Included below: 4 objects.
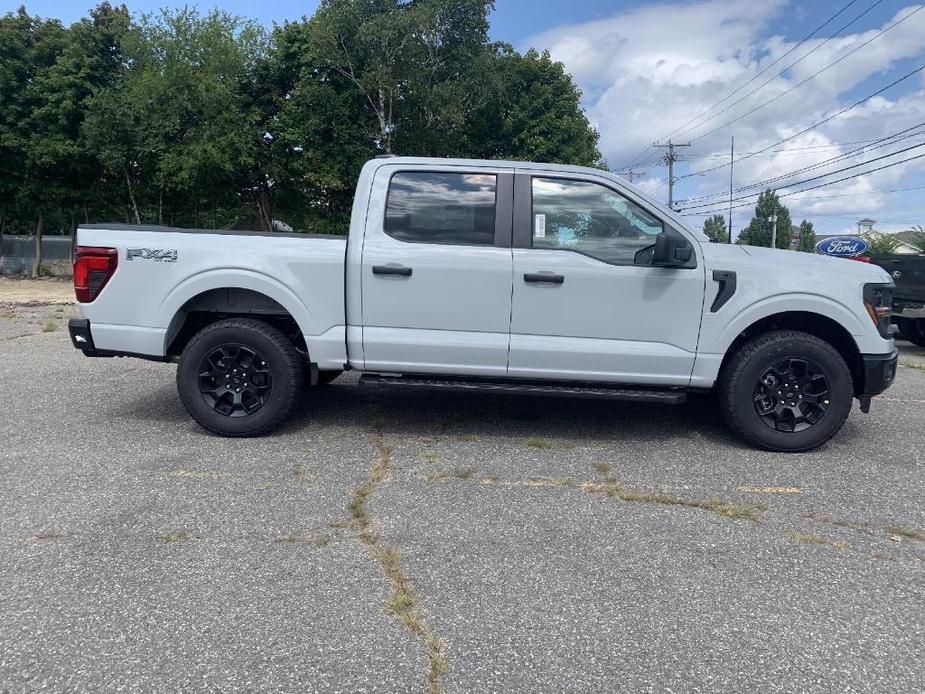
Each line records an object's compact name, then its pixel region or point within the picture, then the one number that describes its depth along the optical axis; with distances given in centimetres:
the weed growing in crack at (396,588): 242
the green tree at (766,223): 9381
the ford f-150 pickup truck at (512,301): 464
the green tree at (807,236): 9494
